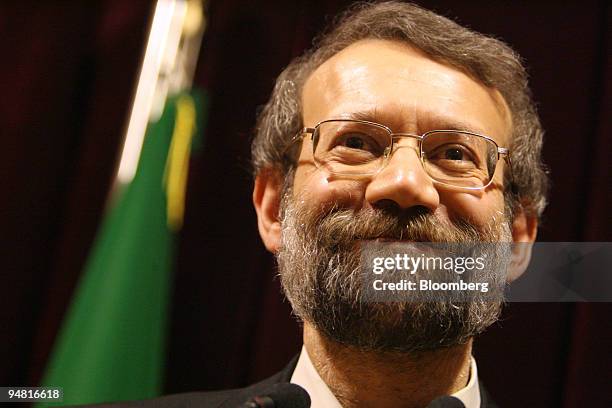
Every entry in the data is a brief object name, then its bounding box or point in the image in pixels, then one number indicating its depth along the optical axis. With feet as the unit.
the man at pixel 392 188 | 6.08
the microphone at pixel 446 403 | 5.86
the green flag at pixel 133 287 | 6.45
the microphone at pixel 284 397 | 5.76
